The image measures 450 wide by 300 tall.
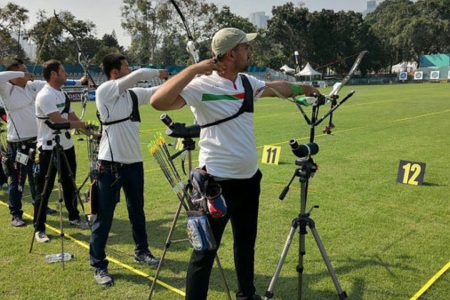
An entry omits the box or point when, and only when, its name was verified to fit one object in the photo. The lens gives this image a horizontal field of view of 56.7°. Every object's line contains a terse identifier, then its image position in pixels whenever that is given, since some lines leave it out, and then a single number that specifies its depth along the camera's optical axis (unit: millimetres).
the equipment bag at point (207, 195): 2961
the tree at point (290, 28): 67812
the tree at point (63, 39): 49469
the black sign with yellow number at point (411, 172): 7348
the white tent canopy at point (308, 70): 52656
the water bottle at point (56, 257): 4730
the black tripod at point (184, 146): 3268
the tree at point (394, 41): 75875
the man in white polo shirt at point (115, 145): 4137
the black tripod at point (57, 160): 4754
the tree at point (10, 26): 47969
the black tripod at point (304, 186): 3308
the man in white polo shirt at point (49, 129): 5109
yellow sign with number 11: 9414
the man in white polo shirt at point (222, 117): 2937
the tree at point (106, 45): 58709
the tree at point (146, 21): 60062
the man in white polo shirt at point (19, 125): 5922
